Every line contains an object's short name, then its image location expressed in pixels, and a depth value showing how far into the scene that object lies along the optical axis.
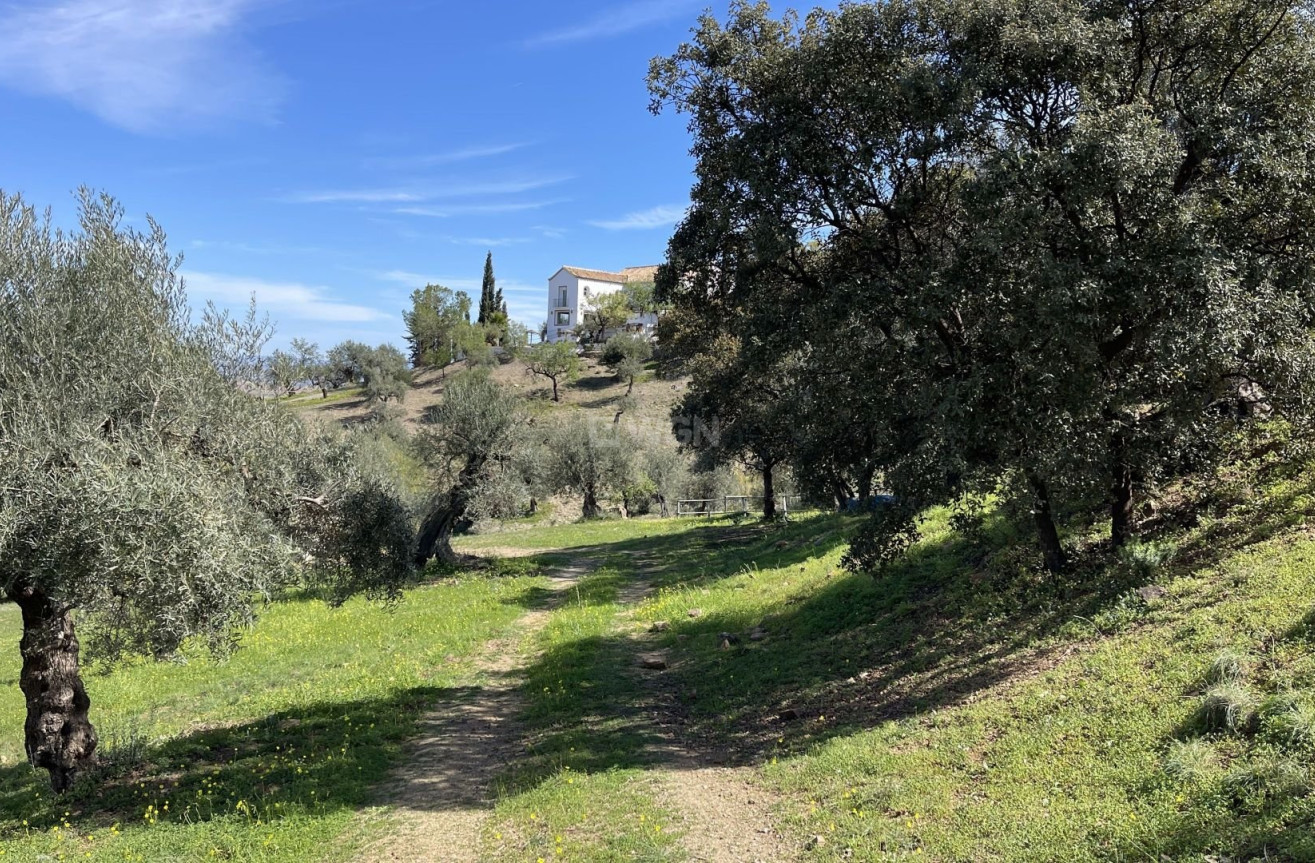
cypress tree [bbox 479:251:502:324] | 143.38
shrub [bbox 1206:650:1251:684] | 7.79
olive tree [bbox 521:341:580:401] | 100.31
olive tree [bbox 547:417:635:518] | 60.32
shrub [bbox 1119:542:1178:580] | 11.72
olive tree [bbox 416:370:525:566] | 31.64
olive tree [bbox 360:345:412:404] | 104.06
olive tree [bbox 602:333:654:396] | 103.62
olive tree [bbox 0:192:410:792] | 8.24
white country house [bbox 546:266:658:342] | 147.62
